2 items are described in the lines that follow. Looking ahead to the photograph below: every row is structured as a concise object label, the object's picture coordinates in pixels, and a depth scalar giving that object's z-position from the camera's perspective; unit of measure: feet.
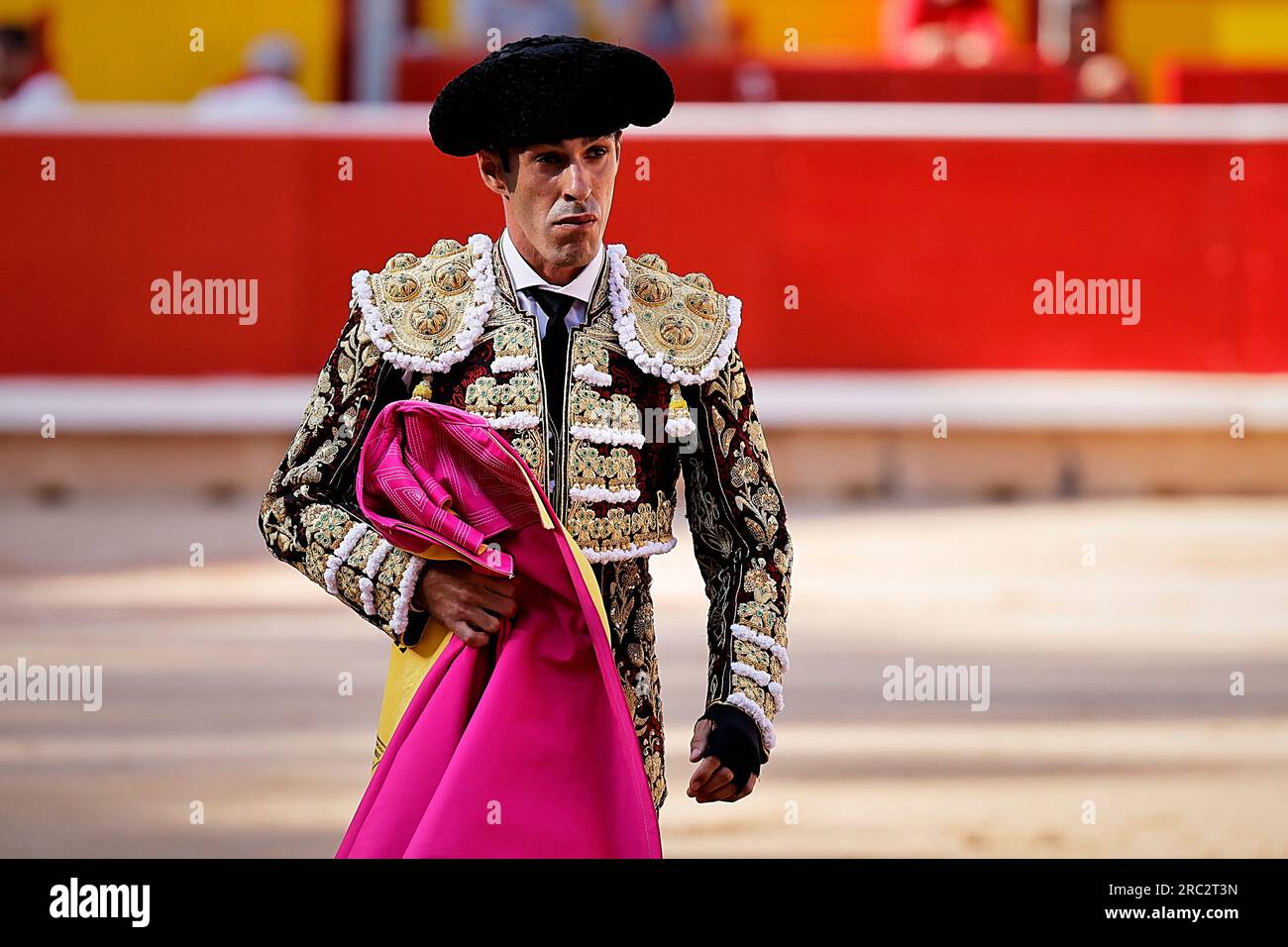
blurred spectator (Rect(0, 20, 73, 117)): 56.13
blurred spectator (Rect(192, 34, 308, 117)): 56.29
